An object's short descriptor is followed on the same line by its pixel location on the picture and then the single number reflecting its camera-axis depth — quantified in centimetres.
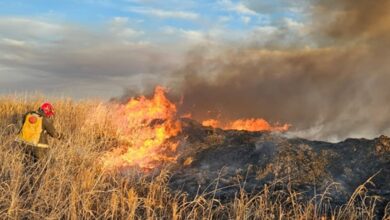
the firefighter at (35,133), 1176
